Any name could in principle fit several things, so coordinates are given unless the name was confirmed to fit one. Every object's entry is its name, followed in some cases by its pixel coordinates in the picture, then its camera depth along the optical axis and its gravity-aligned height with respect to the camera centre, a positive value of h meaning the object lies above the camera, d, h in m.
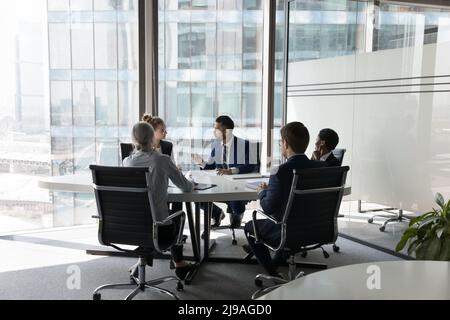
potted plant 2.72 -0.80
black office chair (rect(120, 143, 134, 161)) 4.72 -0.48
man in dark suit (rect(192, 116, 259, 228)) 4.84 -0.56
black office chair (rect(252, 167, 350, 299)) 2.96 -0.72
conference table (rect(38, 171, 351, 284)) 3.44 -0.69
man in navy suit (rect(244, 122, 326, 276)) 3.04 -0.49
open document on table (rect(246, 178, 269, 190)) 3.70 -0.66
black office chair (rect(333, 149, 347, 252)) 4.69 -0.52
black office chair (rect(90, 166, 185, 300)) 2.91 -0.70
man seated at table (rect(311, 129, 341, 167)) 4.14 -0.37
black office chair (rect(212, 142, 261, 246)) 4.89 -0.61
